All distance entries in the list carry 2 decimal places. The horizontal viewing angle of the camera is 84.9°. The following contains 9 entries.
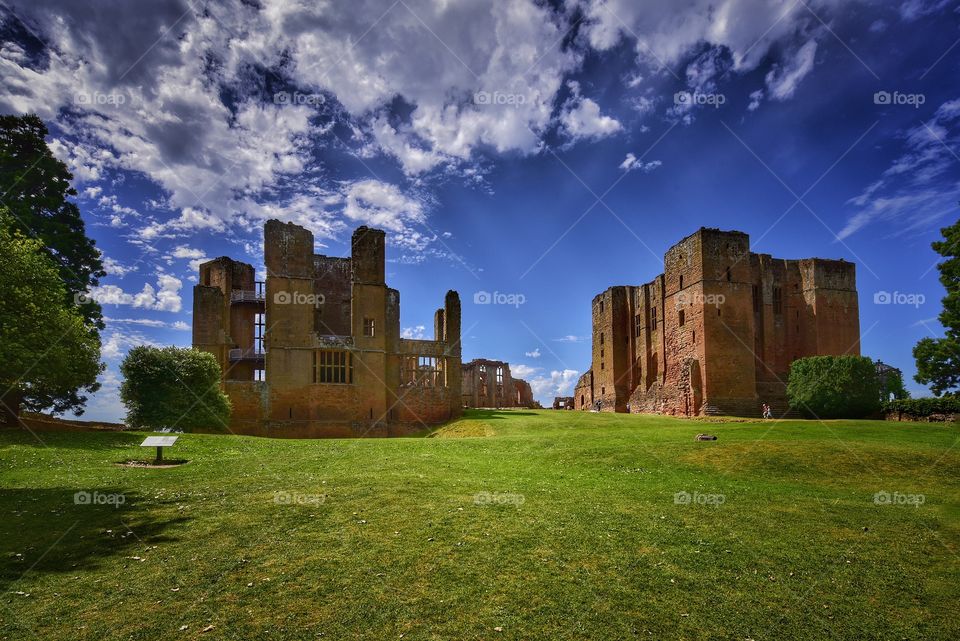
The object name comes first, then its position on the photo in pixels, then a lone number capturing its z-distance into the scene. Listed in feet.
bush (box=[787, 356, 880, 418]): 112.98
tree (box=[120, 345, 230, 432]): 90.53
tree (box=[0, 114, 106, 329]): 107.76
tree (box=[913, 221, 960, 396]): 88.74
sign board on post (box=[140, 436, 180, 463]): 55.54
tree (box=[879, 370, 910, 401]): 209.94
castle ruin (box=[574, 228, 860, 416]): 134.16
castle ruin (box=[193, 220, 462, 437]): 127.24
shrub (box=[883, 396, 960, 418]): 95.22
